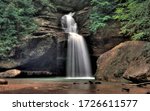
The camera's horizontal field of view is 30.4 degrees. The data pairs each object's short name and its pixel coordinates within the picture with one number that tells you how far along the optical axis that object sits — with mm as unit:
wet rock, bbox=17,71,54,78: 16562
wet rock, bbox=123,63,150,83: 9508
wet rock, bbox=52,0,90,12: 20188
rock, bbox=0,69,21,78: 14760
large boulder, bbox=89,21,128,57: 15977
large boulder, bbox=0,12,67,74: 16391
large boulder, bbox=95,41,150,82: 10352
